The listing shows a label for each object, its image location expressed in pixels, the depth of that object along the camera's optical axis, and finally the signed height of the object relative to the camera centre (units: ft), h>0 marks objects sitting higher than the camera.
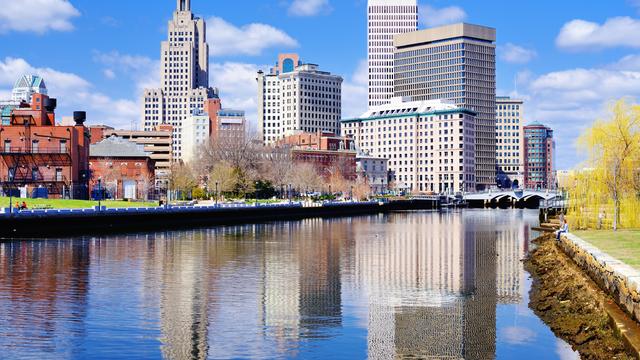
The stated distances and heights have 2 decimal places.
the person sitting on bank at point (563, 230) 204.13 -9.24
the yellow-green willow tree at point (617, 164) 203.00 +7.76
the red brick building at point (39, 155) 379.35 +18.99
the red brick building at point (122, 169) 488.44 +16.58
